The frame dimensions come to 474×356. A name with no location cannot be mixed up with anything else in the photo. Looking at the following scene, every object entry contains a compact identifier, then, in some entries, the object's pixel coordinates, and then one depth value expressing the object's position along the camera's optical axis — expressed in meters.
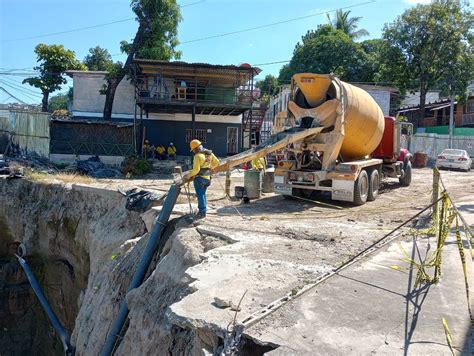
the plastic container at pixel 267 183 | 13.31
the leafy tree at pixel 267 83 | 50.50
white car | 23.36
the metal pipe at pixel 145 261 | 6.84
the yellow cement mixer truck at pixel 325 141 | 10.98
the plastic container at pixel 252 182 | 11.76
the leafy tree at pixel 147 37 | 25.34
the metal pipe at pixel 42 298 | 11.45
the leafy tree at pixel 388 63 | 30.67
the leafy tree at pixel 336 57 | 38.62
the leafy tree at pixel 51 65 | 30.17
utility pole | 29.56
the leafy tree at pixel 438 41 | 28.86
